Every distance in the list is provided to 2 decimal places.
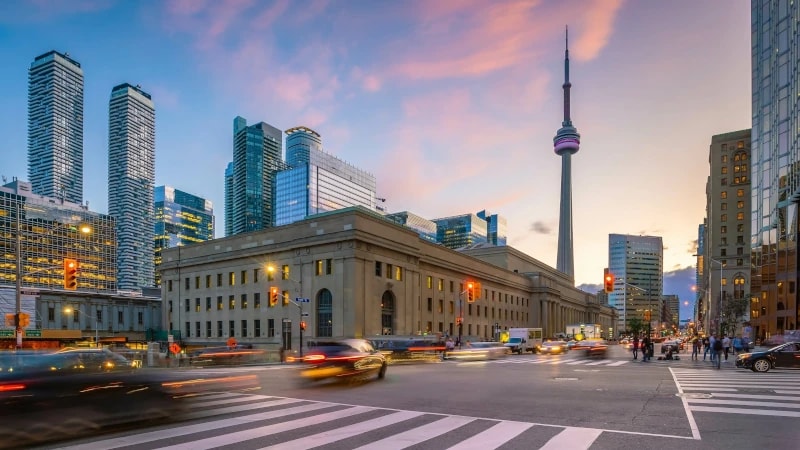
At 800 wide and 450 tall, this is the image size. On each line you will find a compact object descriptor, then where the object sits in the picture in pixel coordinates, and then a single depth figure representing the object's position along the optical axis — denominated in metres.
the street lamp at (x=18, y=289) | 25.67
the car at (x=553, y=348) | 50.84
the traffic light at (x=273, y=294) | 43.59
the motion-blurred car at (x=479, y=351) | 38.97
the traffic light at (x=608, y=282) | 32.55
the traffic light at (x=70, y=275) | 26.45
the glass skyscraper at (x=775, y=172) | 56.78
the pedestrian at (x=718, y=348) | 28.24
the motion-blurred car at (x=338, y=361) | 18.31
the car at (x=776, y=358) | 24.86
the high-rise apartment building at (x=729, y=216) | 127.00
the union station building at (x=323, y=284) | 60.31
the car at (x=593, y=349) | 42.83
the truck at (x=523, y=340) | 56.00
